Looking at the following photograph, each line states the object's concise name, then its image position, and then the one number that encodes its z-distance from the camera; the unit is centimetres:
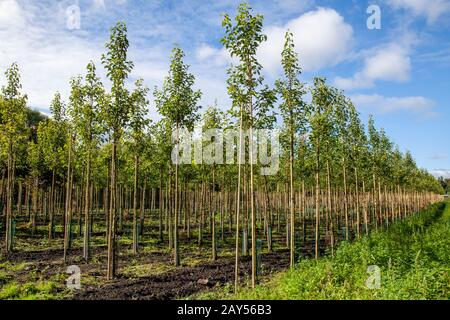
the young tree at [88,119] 1802
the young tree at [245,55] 1259
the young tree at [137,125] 1632
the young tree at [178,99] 1800
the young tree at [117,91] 1511
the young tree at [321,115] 1822
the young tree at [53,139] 2241
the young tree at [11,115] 1981
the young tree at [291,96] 1597
